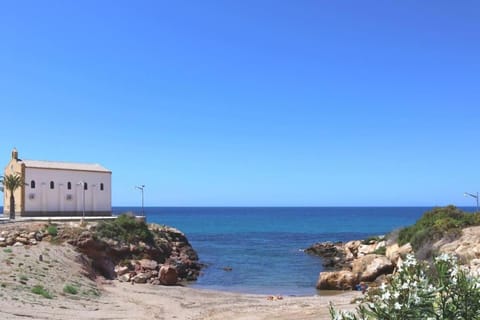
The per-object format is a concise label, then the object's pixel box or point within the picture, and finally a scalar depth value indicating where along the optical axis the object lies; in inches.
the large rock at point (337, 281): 1267.2
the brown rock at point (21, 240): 1320.1
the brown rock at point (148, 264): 1424.7
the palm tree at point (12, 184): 1828.2
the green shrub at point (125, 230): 1521.9
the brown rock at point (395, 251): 1368.2
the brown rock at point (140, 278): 1312.1
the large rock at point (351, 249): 2020.9
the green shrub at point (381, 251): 1641.0
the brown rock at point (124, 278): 1317.7
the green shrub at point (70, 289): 972.9
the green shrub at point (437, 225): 1284.2
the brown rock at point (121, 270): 1357.0
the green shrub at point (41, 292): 885.7
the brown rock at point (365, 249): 1862.0
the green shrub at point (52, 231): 1407.5
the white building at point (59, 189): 1927.9
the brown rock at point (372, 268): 1293.3
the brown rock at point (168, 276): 1332.4
